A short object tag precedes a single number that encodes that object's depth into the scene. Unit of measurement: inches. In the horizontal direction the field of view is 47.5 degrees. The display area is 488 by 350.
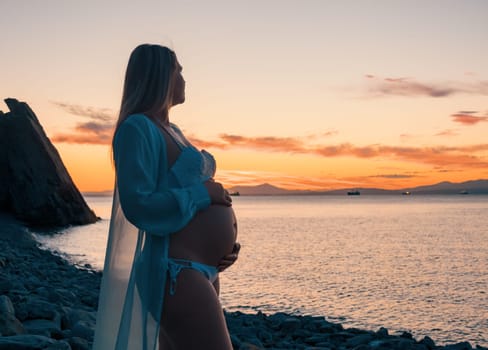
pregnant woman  94.2
